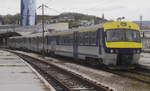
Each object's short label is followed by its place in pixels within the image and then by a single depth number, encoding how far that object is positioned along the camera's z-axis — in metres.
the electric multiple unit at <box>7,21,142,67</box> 17.83
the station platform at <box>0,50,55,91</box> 11.23
